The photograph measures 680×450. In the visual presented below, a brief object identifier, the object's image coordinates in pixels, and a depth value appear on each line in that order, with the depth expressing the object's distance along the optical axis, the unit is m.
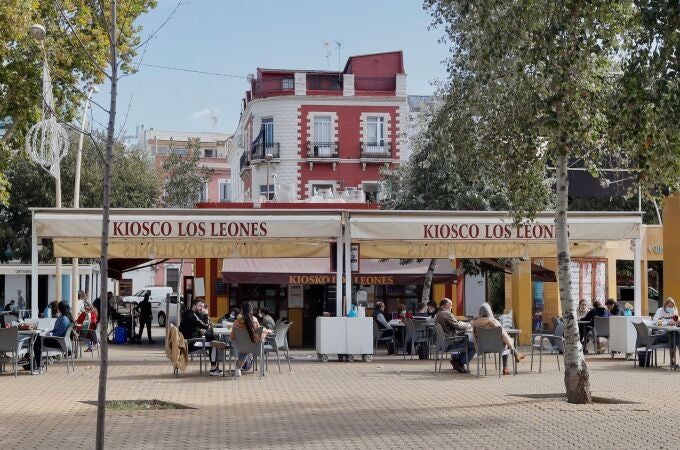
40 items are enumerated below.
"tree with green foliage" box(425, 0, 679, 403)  13.09
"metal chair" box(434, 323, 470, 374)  18.83
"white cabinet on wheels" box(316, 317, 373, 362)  22.16
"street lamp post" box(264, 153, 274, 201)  47.87
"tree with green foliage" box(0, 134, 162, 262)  47.28
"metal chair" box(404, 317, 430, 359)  22.56
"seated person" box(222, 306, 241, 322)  23.75
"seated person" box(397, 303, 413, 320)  26.29
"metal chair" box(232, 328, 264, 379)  18.16
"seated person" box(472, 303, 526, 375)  18.28
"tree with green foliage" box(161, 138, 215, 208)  61.97
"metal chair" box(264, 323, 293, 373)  19.41
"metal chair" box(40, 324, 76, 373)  19.22
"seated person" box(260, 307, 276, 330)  22.22
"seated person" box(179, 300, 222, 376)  19.82
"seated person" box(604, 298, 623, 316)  24.42
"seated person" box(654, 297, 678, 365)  21.65
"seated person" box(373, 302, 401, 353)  24.08
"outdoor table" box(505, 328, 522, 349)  19.83
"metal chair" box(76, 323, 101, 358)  22.28
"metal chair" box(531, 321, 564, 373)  19.53
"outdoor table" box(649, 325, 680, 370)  19.44
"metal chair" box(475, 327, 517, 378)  17.88
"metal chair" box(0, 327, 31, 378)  17.90
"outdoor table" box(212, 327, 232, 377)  18.59
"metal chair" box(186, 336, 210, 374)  19.28
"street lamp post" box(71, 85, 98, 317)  29.15
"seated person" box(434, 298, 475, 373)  19.41
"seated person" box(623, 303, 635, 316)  24.48
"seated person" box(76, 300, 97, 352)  24.34
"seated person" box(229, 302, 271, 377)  18.06
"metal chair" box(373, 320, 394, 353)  23.95
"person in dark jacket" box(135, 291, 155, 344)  30.55
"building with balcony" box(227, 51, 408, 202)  50.09
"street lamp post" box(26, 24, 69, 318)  18.70
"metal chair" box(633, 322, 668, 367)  19.77
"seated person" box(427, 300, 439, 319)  25.23
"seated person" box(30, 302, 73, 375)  19.11
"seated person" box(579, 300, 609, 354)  24.38
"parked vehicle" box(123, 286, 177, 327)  48.50
